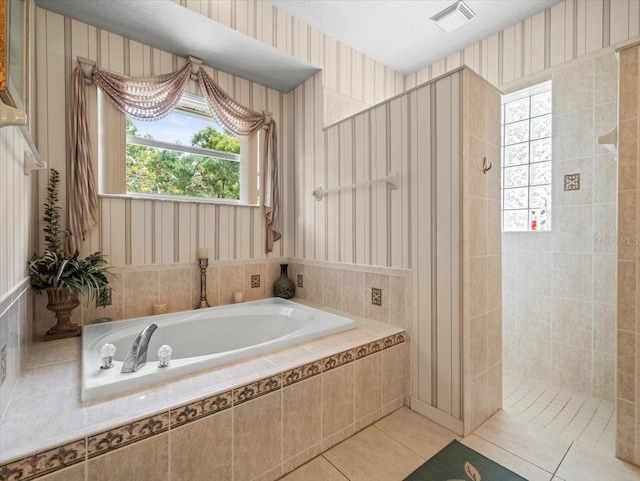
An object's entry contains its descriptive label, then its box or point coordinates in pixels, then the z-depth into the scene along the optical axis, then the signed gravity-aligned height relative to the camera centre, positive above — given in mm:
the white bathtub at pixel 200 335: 1197 -545
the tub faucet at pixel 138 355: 1241 -490
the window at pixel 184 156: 2263 +667
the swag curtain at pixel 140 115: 1918 +924
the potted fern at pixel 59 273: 1649 -189
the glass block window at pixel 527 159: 2319 +621
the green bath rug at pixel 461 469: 1318 -1025
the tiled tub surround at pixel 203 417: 908 -632
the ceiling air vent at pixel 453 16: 2174 +1627
